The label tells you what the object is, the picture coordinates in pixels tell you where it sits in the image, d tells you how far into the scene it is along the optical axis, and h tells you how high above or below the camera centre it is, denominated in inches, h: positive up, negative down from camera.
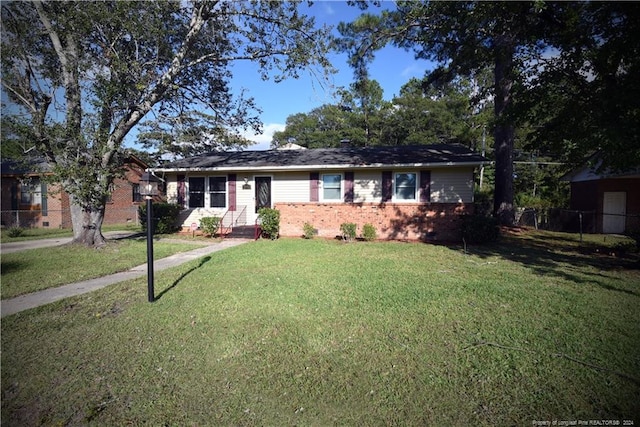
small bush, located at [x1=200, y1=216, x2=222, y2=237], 487.8 -33.5
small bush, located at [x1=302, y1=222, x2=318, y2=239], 454.0 -39.3
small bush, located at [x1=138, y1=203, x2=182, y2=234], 506.9 -21.2
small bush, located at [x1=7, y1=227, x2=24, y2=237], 523.8 -50.4
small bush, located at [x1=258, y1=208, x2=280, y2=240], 454.9 -25.8
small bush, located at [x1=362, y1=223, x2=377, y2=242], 432.1 -39.9
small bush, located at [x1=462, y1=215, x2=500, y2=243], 400.2 -32.9
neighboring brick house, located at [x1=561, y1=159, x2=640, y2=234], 558.9 +8.8
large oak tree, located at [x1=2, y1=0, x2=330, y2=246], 346.3 +174.2
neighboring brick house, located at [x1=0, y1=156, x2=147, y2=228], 679.7 -5.6
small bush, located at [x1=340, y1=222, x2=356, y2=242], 430.9 -38.3
